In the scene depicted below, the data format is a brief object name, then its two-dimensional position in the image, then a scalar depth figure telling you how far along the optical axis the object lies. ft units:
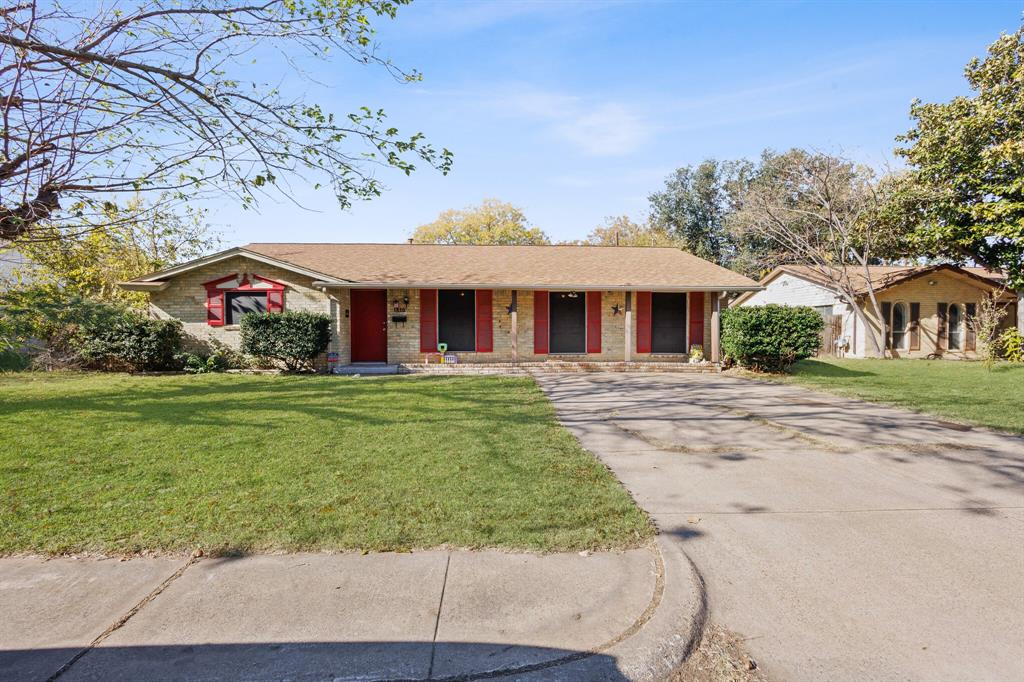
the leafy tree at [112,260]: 52.06
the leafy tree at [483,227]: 142.61
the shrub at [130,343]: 43.06
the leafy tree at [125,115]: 18.80
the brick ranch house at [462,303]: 47.16
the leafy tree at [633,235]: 118.73
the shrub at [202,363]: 45.19
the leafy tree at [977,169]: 53.98
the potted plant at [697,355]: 51.60
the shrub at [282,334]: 44.14
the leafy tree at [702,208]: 112.88
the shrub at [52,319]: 22.57
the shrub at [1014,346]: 58.34
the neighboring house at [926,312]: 71.87
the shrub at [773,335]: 42.75
